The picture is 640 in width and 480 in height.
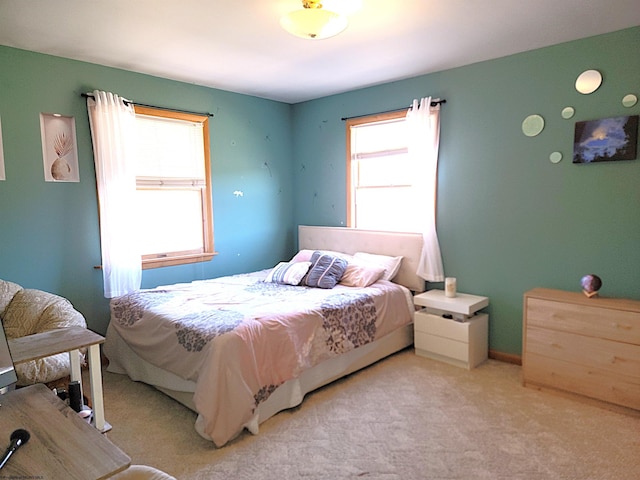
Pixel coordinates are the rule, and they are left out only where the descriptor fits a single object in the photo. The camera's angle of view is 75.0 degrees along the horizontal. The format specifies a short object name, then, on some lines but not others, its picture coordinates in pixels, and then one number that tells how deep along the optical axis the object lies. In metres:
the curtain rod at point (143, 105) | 3.38
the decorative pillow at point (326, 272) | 3.74
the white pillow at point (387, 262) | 3.97
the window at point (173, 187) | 3.81
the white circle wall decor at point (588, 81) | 2.97
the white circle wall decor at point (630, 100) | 2.84
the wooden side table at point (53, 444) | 0.93
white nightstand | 3.40
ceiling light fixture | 2.22
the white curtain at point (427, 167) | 3.77
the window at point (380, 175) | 4.13
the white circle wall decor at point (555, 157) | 3.18
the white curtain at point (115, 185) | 3.42
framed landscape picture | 2.85
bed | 2.43
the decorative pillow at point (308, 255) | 4.13
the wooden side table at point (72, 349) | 1.60
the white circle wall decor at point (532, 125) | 3.26
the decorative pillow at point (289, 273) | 3.84
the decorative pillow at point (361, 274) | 3.75
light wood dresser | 2.61
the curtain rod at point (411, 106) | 3.73
